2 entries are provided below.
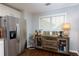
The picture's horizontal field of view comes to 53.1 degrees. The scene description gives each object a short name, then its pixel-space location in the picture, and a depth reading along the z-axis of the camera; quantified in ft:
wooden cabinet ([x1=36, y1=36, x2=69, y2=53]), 6.78
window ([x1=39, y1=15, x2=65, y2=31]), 6.00
